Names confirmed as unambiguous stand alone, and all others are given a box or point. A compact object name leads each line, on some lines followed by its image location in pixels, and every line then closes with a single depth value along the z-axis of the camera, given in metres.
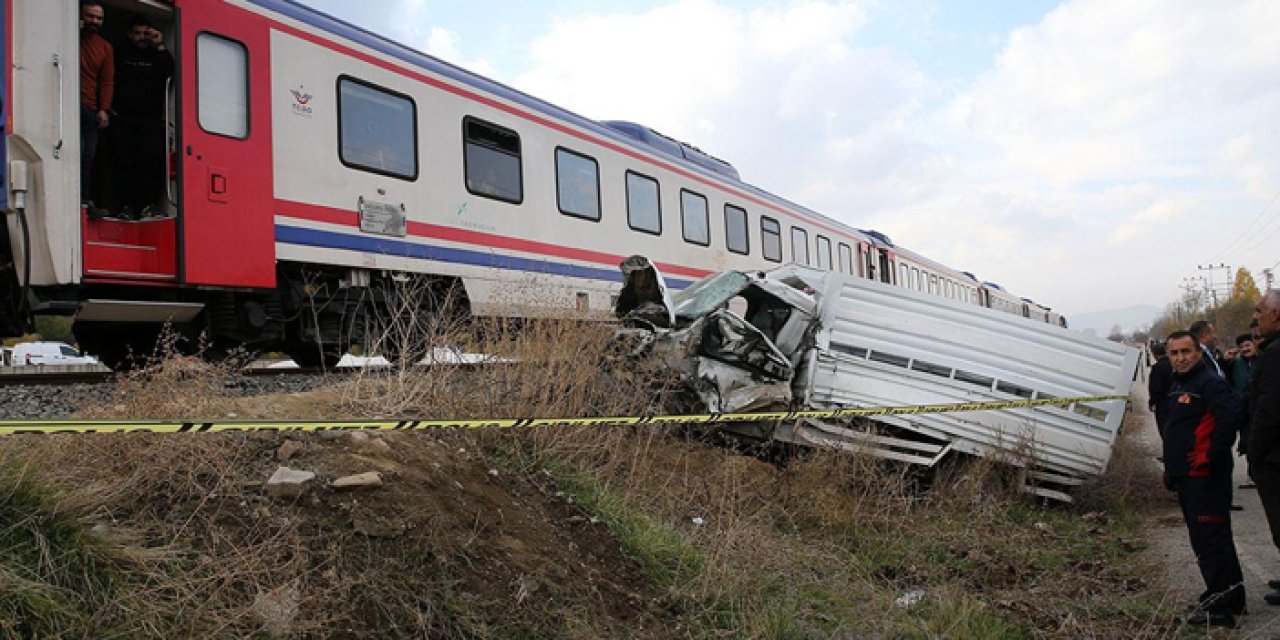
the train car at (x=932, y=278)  23.48
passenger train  5.50
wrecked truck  6.41
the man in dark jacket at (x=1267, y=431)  3.77
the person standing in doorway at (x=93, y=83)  5.86
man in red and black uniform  4.05
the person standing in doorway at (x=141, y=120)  6.32
